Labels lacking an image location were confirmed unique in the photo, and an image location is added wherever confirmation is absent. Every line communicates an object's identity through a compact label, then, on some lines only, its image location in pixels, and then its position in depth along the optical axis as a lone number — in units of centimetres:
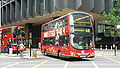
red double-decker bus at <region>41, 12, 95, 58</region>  1662
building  3553
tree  2538
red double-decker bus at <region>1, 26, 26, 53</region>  2875
